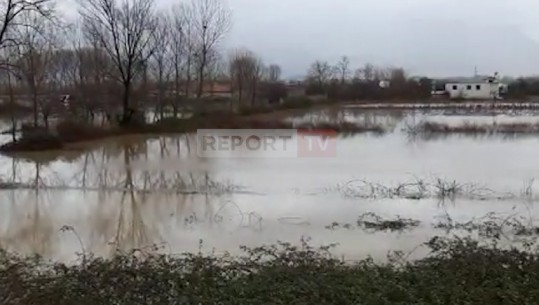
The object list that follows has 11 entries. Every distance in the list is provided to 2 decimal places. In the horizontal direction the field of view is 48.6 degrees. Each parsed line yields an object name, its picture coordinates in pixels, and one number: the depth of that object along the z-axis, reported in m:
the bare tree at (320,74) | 51.59
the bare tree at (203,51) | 31.53
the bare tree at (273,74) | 46.56
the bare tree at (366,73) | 58.87
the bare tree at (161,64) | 28.03
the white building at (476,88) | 54.05
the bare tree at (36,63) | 17.31
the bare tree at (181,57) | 29.89
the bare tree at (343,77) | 52.12
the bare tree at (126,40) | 25.77
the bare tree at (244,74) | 37.44
